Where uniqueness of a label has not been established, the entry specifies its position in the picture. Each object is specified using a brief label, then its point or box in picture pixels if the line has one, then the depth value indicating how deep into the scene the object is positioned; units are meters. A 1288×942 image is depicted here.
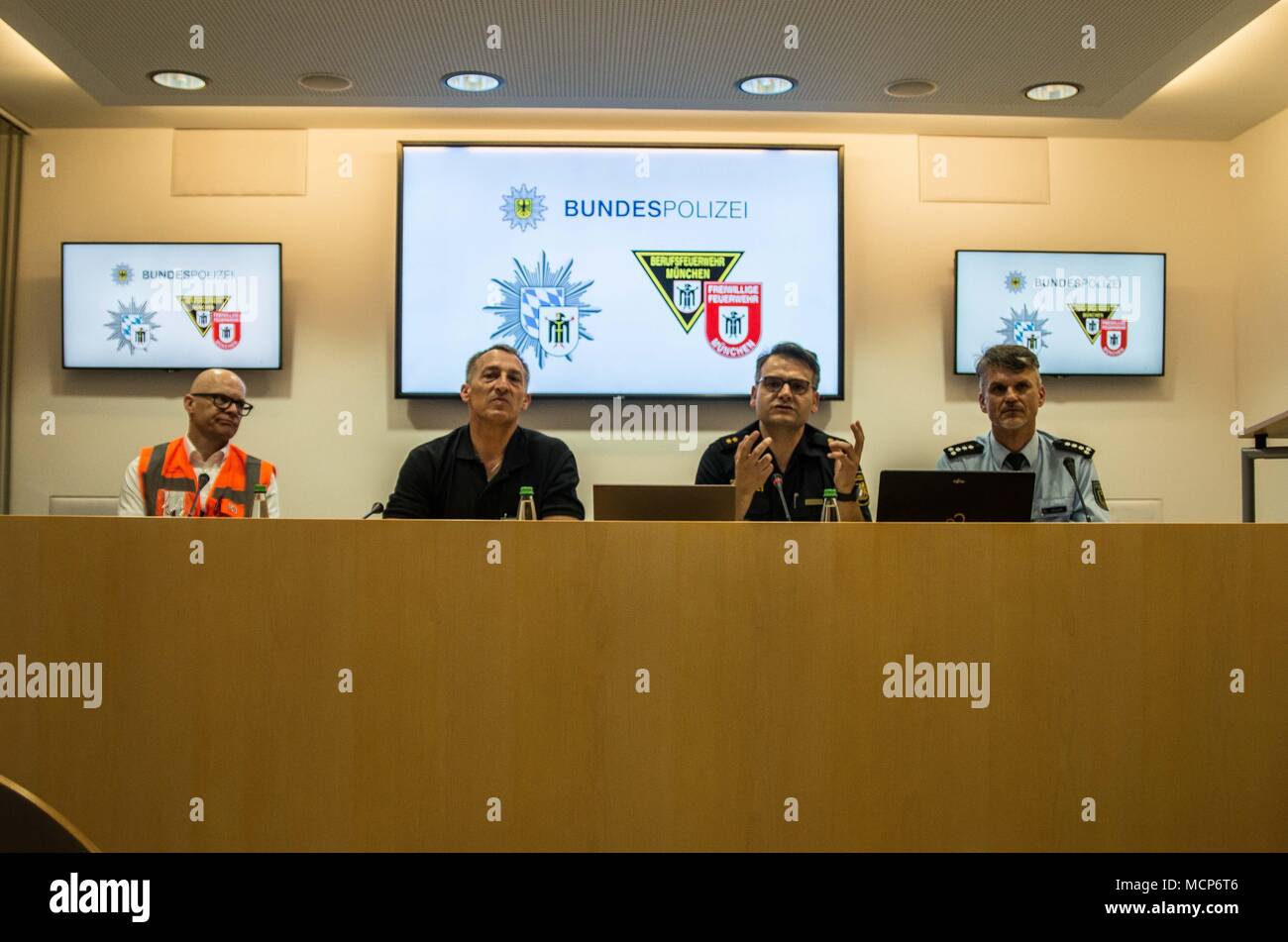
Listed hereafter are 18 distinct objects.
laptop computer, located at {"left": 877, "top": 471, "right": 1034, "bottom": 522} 2.20
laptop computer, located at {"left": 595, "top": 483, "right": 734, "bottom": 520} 2.21
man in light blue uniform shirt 3.07
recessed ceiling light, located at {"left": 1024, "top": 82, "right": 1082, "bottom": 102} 3.58
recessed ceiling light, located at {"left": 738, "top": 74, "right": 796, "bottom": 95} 3.54
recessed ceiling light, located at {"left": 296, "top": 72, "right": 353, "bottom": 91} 3.51
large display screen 4.15
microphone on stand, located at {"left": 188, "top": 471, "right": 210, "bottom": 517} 3.36
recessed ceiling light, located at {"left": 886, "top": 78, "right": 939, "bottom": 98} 3.58
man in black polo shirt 3.16
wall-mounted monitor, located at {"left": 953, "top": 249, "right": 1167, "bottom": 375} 4.23
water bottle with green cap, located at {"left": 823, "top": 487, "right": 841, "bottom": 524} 2.28
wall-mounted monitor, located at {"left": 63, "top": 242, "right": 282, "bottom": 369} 4.14
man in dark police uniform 3.20
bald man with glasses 3.48
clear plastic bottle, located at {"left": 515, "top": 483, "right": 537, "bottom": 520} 2.30
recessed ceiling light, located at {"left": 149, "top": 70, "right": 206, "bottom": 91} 3.48
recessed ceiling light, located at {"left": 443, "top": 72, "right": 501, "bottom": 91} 3.50
